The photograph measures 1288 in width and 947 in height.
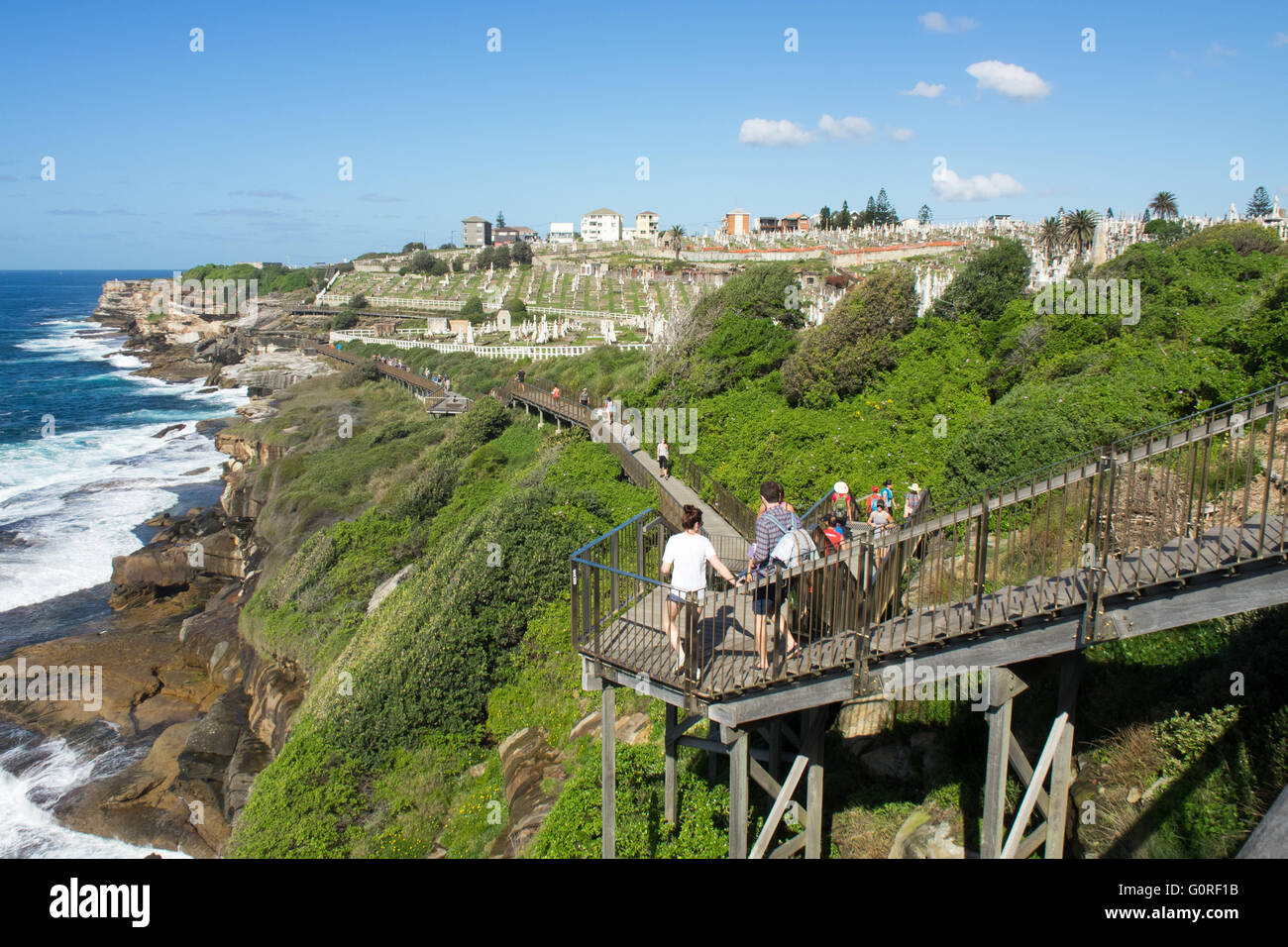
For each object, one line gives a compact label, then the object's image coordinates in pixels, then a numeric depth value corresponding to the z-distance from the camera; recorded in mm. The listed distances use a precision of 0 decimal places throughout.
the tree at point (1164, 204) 50344
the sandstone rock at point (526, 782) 12055
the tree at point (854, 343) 23281
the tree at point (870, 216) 76062
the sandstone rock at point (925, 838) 8000
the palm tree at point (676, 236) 88094
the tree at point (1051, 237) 39500
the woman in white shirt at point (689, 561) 7395
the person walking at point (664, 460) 20891
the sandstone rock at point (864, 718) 10039
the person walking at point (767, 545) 7285
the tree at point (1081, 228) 38094
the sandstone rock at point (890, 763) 9336
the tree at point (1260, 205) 47906
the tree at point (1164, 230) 37166
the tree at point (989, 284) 24656
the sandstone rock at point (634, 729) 12328
